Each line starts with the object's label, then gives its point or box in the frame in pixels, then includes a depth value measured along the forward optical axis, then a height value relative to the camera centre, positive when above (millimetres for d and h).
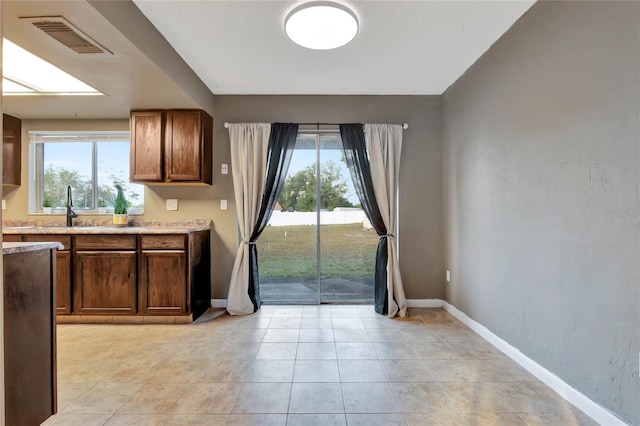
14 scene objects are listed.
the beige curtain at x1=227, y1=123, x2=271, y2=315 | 3500 +429
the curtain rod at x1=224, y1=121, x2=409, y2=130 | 3586 +1020
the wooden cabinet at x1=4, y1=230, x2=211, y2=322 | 3061 -611
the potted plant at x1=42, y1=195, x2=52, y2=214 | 3753 +106
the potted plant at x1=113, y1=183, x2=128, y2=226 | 3592 +31
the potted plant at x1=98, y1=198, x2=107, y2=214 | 3762 +104
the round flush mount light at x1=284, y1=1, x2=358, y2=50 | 2061 +1292
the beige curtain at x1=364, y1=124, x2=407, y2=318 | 3479 +462
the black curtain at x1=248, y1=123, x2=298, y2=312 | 3529 +398
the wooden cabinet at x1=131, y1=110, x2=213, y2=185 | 3354 +713
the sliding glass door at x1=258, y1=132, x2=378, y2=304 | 3738 -309
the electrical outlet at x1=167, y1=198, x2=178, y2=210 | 3668 +100
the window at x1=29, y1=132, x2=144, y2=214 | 3752 +516
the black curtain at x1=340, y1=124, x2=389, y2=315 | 3506 +318
